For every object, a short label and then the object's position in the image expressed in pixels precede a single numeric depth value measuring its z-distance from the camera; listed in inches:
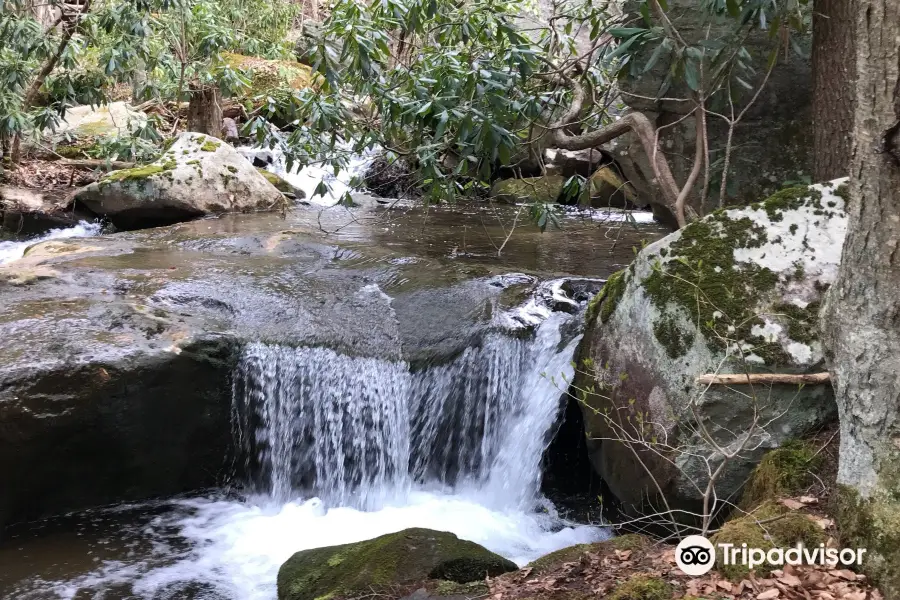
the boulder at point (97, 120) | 531.2
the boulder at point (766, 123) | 253.0
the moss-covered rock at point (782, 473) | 134.4
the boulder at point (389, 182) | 538.6
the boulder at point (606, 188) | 502.6
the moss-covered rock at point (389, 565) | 142.0
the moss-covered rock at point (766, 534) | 112.5
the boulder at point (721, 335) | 148.1
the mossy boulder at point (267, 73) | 634.8
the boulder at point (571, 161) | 537.6
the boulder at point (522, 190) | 497.7
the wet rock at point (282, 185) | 491.2
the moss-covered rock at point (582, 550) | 132.6
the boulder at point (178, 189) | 389.7
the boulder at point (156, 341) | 196.5
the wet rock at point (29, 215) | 402.9
